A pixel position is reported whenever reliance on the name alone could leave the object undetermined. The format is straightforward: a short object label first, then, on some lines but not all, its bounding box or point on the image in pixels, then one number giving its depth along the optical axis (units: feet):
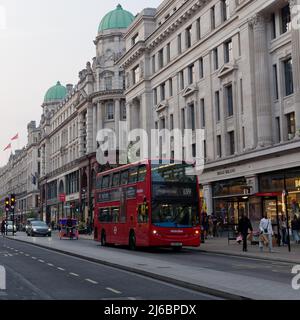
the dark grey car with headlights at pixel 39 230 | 174.91
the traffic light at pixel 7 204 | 160.31
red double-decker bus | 80.74
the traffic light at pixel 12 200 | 156.66
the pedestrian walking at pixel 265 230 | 80.72
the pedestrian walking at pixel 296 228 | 94.27
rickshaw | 149.62
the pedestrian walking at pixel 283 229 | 93.04
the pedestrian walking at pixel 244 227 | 81.82
